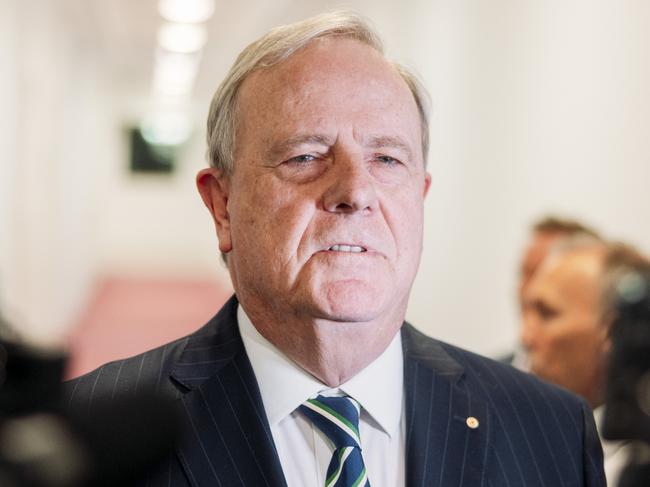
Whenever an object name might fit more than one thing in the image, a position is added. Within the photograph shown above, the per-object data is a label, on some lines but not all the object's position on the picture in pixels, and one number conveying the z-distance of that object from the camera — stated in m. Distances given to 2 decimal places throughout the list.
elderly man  1.37
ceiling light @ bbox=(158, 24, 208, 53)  9.77
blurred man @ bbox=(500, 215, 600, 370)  3.66
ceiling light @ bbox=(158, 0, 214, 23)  8.38
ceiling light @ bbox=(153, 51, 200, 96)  12.10
